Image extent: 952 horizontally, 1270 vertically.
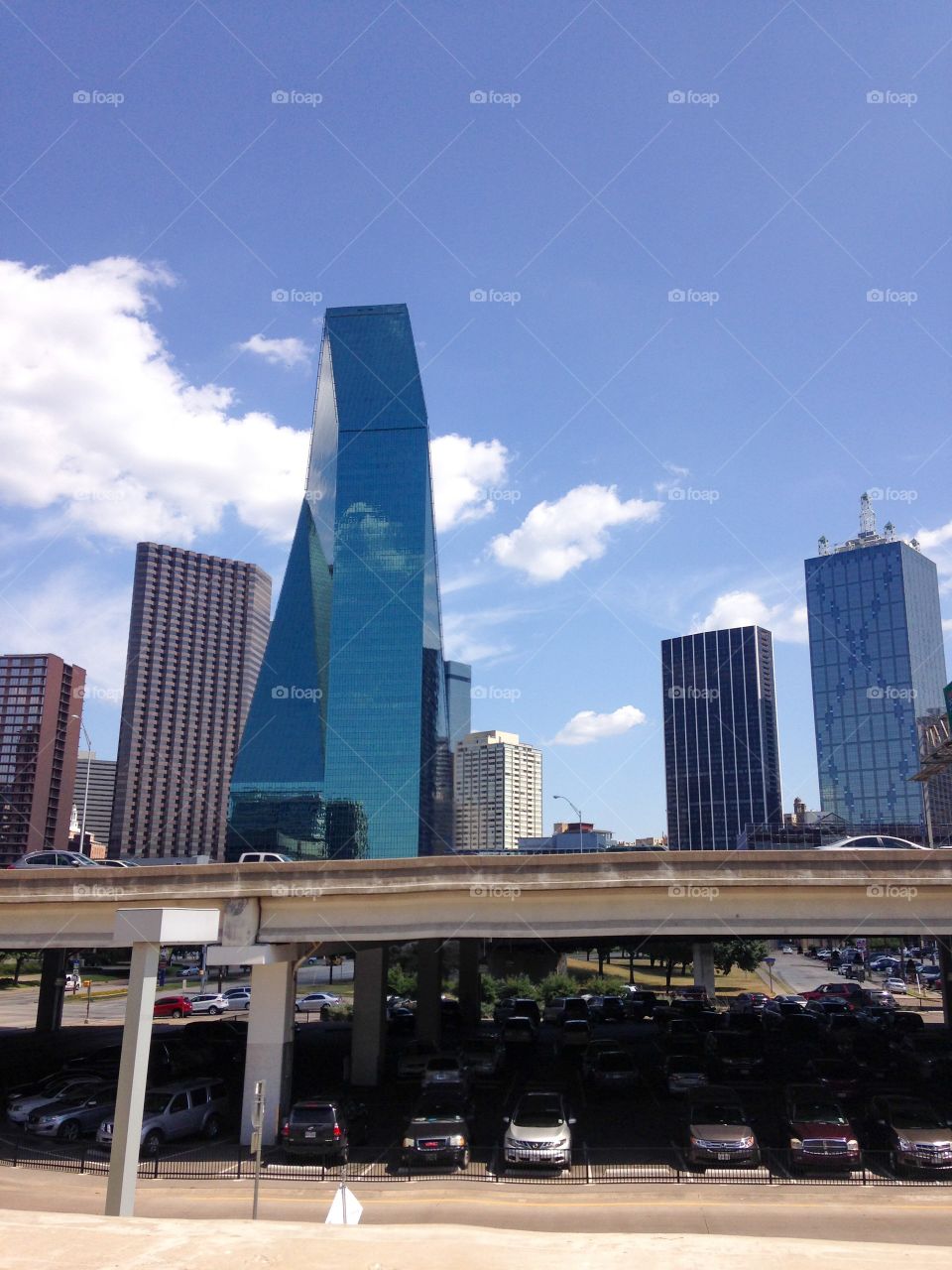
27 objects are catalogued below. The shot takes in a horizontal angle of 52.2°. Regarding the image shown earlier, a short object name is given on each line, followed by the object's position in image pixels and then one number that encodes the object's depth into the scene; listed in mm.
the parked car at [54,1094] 26594
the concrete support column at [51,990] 49750
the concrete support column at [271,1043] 24203
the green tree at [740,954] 84750
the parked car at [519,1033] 44812
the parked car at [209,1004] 63531
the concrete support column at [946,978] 42406
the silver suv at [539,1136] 21062
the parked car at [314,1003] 66188
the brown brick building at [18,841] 196125
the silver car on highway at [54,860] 33156
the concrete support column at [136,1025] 14305
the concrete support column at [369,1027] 33531
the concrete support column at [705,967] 74562
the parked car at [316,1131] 22359
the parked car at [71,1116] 25203
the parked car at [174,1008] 61375
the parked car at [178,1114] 23688
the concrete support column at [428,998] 43406
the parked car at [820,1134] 20859
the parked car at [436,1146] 21312
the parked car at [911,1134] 20922
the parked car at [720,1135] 21109
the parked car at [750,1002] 60100
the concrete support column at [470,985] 55125
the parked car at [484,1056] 35281
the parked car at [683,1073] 29953
